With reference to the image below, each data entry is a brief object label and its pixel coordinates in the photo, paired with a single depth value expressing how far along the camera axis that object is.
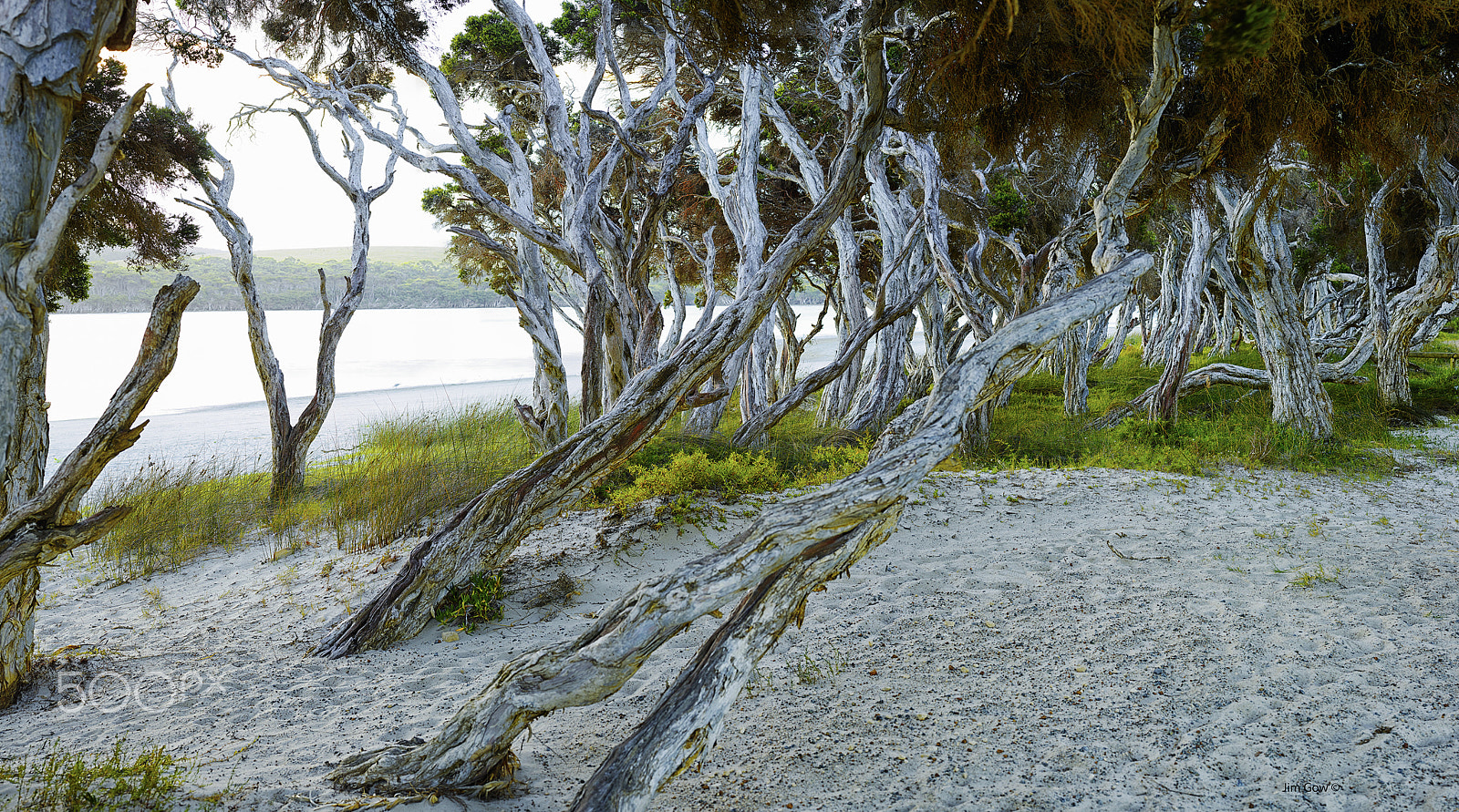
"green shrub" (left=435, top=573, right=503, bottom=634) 4.58
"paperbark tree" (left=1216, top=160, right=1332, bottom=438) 8.62
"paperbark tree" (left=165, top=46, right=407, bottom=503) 8.80
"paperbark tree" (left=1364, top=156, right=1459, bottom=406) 9.85
